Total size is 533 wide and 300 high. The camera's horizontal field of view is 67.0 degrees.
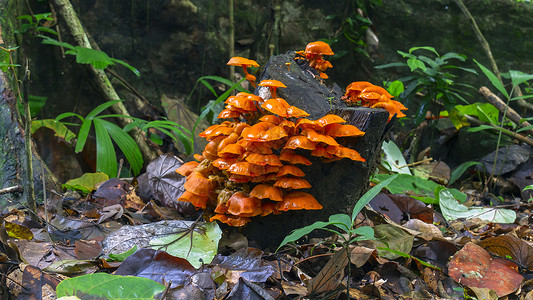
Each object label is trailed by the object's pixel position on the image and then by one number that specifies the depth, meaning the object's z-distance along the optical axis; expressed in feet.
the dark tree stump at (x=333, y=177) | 7.41
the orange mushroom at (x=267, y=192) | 6.78
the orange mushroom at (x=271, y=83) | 7.14
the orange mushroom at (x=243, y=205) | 6.92
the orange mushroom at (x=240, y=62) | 7.84
